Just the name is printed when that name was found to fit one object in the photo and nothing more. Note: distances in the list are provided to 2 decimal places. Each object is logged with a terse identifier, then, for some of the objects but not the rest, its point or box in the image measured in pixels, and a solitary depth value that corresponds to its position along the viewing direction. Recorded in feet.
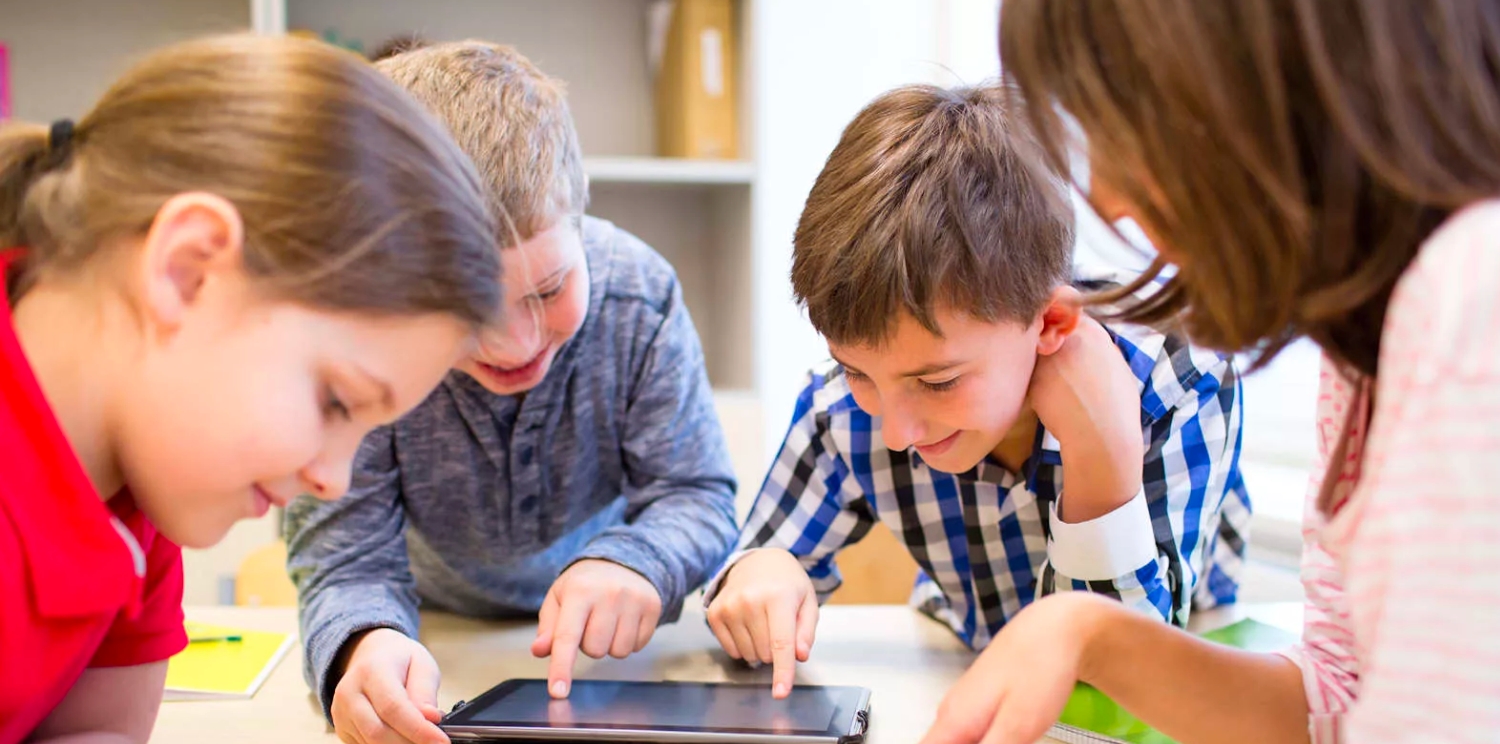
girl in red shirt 1.91
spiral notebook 2.53
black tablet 2.49
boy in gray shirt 3.10
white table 2.81
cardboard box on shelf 6.69
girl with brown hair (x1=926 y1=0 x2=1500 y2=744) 1.41
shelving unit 6.69
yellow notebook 3.02
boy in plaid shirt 2.97
